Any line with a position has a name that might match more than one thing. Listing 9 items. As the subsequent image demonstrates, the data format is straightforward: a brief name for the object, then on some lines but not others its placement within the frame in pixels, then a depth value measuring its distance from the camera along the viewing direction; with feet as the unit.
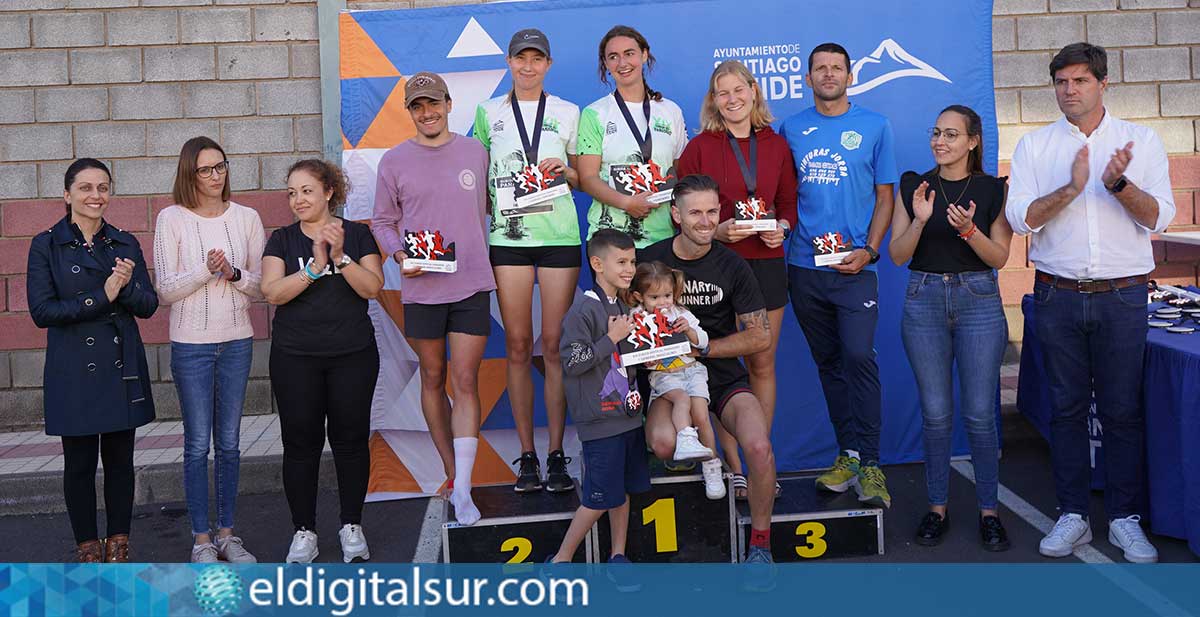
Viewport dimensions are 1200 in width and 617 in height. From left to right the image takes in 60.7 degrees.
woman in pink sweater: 14.44
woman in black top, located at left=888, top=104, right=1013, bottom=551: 14.35
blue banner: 18.16
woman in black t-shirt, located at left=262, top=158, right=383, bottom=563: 14.39
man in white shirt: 13.71
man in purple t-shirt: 15.08
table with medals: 13.70
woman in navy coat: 13.57
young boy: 13.16
